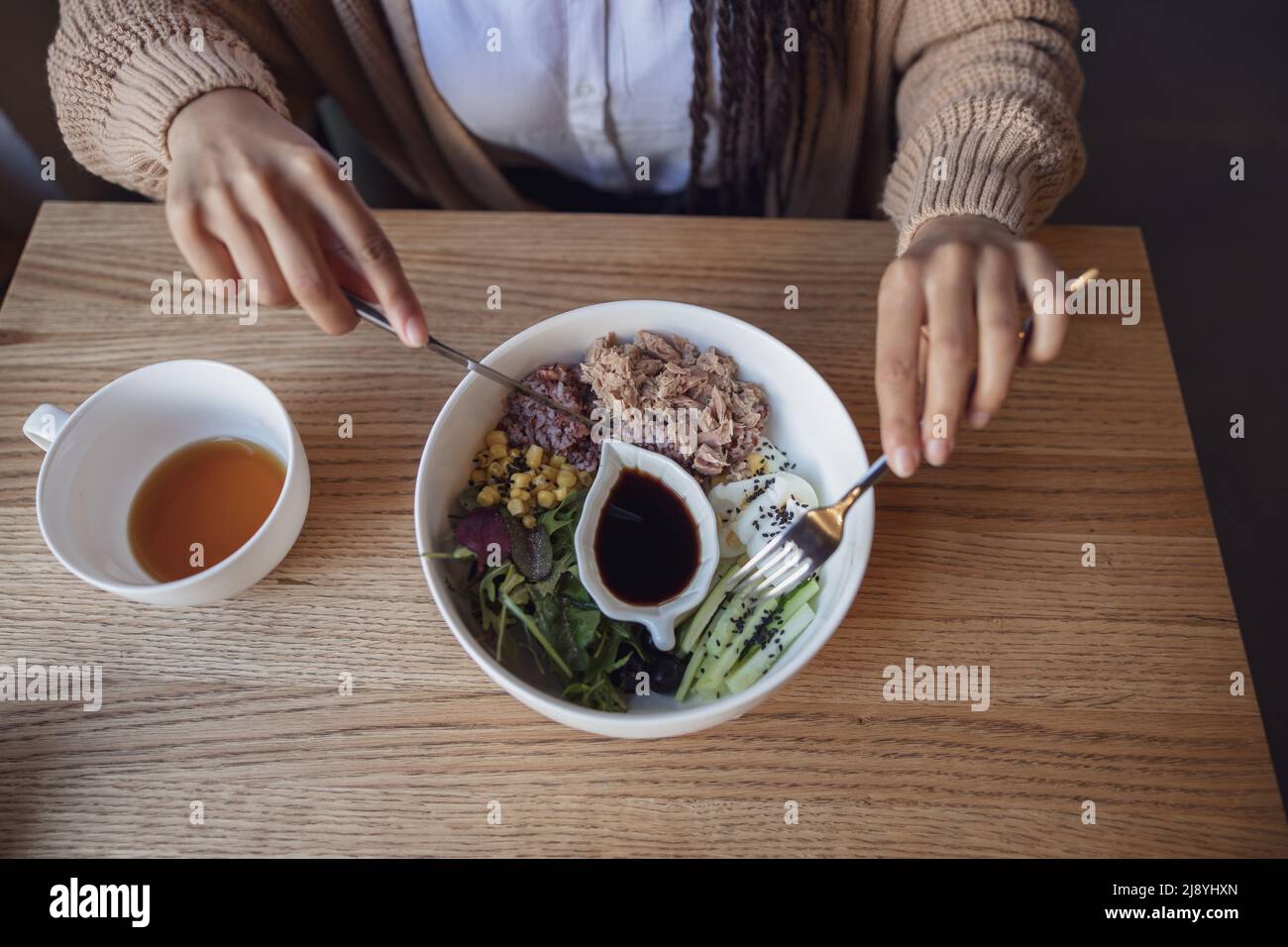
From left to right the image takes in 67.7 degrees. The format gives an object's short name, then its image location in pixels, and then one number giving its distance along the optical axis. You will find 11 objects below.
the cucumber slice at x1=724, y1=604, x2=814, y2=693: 0.41
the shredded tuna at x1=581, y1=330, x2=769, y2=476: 0.44
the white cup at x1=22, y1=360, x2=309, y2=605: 0.41
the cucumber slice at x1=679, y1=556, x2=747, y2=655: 0.43
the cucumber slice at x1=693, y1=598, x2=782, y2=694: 0.41
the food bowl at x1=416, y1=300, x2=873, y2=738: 0.37
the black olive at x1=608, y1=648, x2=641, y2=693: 0.42
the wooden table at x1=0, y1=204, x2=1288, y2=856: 0.41
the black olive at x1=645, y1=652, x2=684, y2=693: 0.42
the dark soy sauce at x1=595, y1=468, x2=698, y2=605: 0.44
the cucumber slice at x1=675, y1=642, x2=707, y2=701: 0.41
